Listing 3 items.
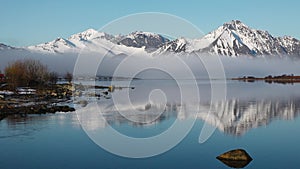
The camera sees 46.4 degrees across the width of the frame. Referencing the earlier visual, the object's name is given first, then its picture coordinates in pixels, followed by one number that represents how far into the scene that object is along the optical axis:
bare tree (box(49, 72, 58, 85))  69.16
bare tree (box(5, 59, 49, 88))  51.91
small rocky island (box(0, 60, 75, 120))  29.23
